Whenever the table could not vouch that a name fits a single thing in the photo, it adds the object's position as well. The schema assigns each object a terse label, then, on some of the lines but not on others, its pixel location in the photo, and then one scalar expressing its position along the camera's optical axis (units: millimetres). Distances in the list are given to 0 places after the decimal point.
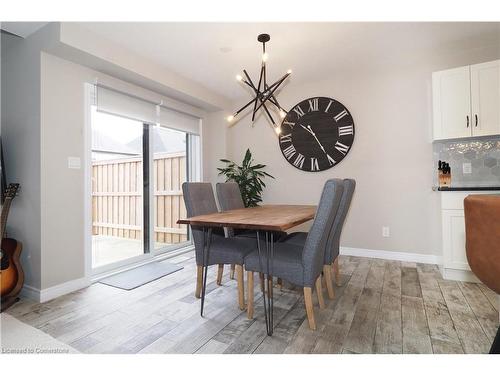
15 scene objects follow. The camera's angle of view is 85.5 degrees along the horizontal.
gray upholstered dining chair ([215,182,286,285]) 2879
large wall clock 3676
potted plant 4094
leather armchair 954
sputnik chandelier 2499
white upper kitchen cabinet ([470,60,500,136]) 2660
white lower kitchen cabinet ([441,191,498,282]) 2635
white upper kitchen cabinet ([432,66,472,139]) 2770
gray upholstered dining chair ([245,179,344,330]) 1693
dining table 1660
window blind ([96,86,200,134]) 2951
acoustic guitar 2189
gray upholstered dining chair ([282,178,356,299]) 2223
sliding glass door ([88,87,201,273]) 3047
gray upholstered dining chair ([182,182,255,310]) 2123
